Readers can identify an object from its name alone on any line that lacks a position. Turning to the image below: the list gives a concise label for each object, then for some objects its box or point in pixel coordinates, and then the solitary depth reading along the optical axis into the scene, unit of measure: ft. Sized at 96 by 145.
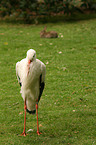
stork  28.07
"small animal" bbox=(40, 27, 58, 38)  73.54
